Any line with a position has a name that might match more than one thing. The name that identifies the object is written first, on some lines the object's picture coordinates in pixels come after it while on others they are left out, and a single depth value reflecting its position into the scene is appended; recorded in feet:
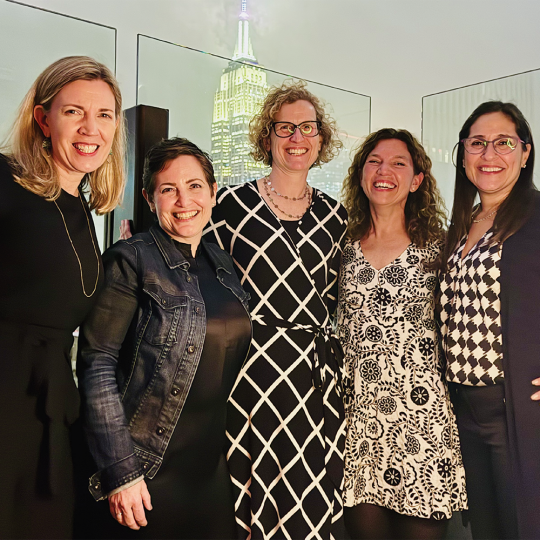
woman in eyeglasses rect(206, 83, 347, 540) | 6.47
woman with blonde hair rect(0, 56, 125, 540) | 4.84
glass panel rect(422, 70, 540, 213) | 9.11
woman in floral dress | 6.91
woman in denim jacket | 5.13
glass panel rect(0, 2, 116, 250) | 6.35
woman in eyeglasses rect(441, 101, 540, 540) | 6.56
